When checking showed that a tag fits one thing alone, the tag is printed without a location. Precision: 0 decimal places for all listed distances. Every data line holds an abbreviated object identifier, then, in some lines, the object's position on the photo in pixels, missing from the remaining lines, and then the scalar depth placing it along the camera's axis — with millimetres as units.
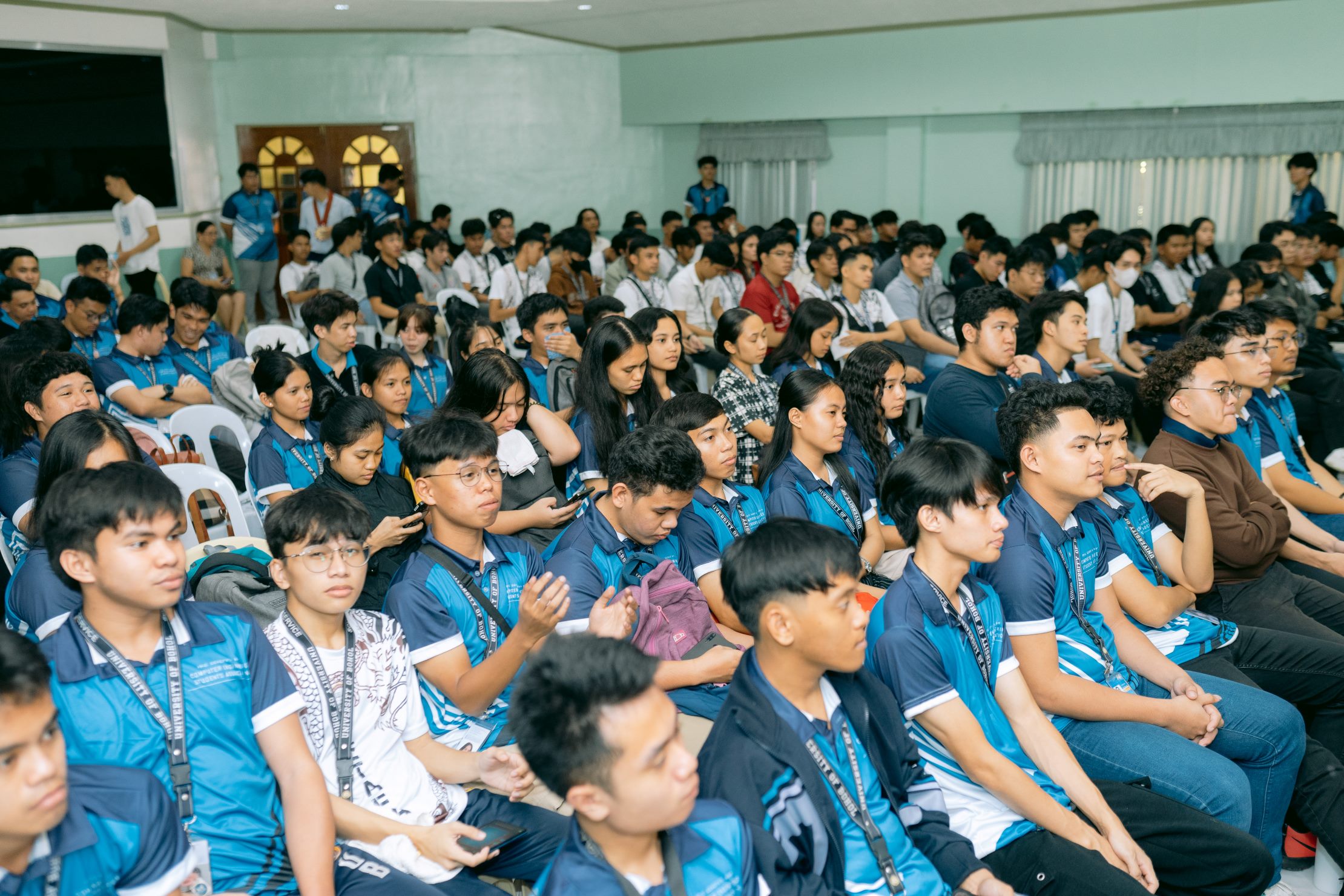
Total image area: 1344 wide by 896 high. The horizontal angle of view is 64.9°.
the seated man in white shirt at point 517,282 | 7352
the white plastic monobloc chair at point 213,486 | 3434
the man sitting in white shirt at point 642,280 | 7293
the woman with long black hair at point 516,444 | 3357
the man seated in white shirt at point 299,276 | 8523
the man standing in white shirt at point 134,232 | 8594
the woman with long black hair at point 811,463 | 3242
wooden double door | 11023
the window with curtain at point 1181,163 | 9469
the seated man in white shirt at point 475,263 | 8805
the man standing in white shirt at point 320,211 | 10016
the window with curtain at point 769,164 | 12070
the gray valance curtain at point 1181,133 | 9352
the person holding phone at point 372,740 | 1928
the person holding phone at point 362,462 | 3250
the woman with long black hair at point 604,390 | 3746
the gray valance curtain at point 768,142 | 11992
